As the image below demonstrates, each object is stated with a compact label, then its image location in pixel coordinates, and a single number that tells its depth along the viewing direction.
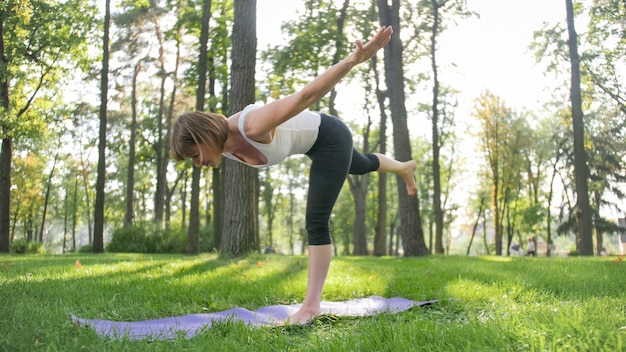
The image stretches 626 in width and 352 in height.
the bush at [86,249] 22.28
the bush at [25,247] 21.38
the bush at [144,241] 21.19
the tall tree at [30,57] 16.64
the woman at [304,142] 3.04
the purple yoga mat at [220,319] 2.84
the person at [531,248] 27.89
